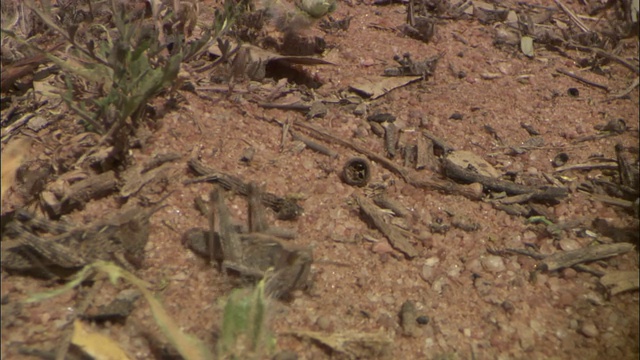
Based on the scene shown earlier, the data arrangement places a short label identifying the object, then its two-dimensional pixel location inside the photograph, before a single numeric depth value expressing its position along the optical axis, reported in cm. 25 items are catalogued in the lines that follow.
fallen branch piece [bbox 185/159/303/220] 50
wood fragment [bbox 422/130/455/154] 54
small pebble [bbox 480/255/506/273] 50
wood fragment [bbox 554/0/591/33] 63
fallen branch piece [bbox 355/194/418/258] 50
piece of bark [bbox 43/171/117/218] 49
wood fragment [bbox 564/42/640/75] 58
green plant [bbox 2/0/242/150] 51
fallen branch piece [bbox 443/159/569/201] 52
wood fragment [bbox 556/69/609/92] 59
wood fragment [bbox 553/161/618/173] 54
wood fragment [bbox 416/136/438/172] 54
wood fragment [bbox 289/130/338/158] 54
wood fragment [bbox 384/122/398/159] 54
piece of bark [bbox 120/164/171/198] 50
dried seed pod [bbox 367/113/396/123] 56
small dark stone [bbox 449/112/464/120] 56
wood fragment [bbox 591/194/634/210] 52
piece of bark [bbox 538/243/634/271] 50
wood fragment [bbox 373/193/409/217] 51
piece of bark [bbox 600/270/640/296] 48
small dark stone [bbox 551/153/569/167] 54
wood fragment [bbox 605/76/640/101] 58
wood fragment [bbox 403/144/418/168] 54
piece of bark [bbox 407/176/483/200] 52
